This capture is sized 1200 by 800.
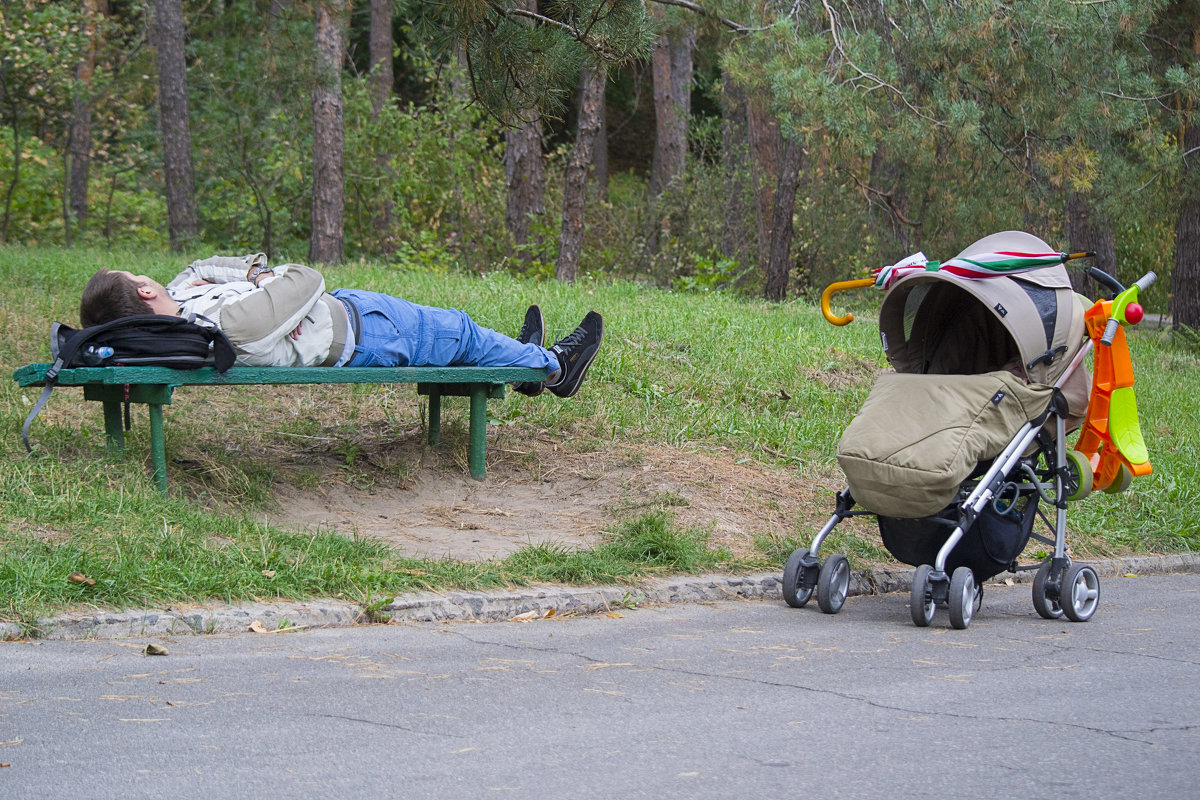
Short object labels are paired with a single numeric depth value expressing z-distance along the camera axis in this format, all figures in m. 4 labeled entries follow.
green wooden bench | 11.41
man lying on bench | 12.07
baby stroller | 10.32
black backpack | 11.43
